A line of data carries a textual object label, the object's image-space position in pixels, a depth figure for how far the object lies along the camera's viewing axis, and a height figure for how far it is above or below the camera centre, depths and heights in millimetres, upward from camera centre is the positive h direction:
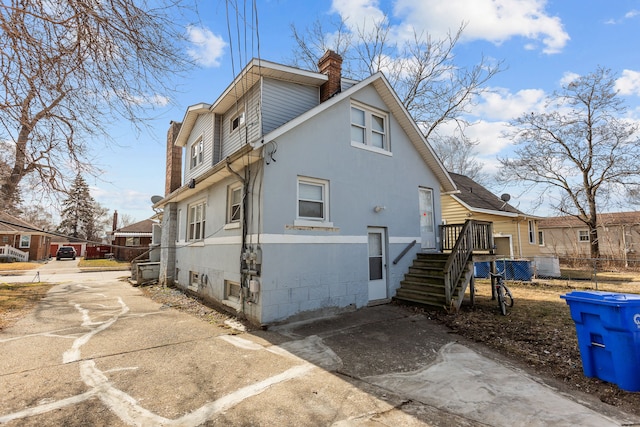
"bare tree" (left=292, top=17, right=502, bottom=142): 19062 +11145
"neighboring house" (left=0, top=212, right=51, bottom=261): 30469 +107
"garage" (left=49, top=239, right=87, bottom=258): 50688 -516
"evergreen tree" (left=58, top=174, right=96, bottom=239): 47025 +3233
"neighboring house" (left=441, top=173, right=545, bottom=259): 17922 +1499
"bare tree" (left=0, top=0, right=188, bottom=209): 4168 +2825
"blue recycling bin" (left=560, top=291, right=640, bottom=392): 3975 -1264
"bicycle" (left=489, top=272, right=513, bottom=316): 8312 -1378
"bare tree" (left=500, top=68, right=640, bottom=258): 20625 +5654
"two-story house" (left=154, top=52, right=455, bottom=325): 7480 +1393
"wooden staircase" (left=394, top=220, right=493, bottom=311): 8523 -947
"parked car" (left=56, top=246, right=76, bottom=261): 38062 -1127
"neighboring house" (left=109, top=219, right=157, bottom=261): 33250 +719
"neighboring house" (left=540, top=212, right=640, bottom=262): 28609 +574
